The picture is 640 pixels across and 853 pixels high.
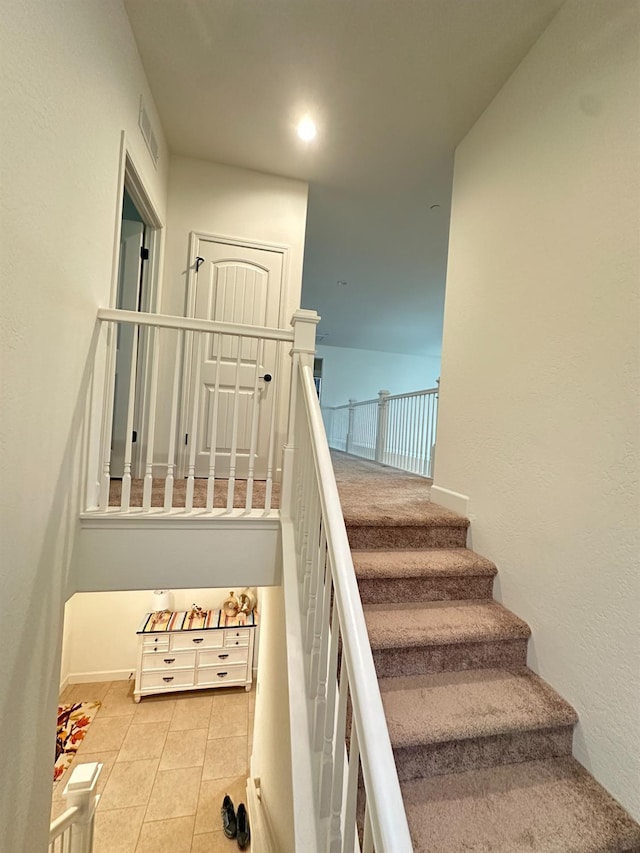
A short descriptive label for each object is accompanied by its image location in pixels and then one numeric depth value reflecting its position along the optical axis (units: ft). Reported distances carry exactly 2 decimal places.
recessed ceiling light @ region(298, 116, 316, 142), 8.15
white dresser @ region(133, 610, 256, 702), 13.06
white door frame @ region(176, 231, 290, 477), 9.61
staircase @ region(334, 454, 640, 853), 3.70
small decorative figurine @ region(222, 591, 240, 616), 14.80
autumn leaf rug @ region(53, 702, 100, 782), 10.67
